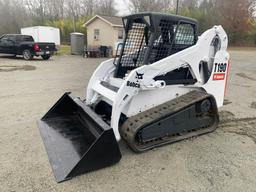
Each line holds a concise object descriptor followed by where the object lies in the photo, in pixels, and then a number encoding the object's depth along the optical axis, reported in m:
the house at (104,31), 17.21
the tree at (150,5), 31.78
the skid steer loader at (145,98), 2.66
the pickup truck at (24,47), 12.87
